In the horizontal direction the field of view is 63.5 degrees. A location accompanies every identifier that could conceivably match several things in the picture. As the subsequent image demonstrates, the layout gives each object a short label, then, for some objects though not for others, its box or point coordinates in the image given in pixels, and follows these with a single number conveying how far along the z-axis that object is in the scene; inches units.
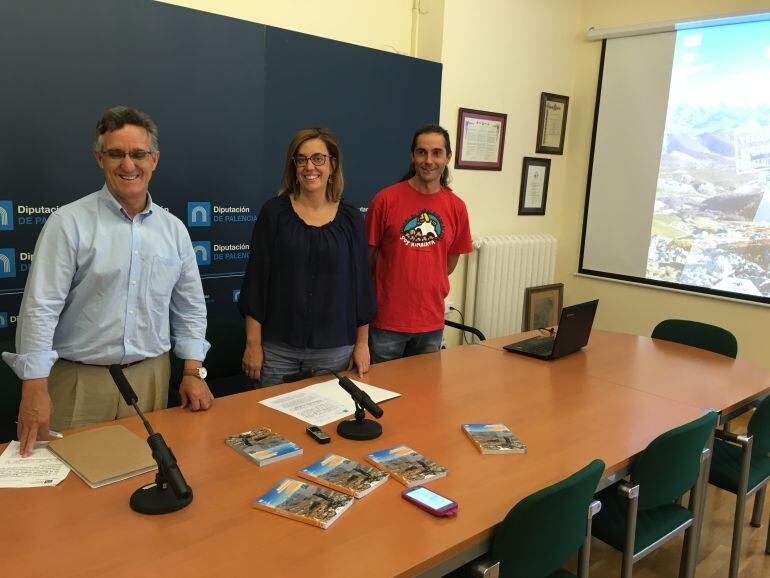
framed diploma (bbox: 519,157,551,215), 192.9
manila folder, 58.8
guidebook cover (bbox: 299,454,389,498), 59.5
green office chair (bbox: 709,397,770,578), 90.0
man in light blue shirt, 66.2
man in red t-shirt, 108.2
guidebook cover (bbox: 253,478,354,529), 54.1
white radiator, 177.6
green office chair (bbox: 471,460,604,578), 54.3
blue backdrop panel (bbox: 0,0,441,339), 96.1
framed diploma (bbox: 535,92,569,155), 192.7
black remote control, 69.6
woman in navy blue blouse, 87.4
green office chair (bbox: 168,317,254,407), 111.8
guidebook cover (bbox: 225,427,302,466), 64.4
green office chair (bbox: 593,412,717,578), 71.2
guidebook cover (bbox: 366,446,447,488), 62.2
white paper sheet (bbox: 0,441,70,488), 56.8
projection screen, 163.3
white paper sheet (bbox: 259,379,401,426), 76.7
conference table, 48.6
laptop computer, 107.9
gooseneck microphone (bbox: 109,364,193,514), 50.6
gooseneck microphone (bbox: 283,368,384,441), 68.7
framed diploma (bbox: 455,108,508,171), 171.0
